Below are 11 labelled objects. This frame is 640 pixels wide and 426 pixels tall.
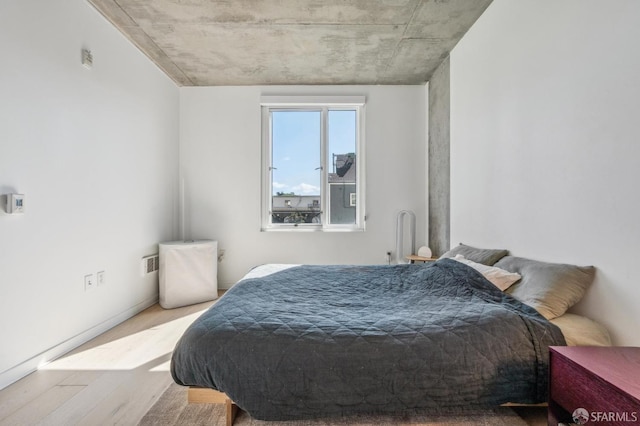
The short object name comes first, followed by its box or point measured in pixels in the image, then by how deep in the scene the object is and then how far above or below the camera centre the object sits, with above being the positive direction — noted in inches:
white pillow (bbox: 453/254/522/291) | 68.6 -14.9
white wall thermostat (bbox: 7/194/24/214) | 70.2 +1.5
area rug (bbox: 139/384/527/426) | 55.3 -38.3
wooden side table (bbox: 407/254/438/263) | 132.5 -20.9
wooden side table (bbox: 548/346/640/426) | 35.0 -21.6
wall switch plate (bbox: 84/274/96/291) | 94.0 -22.4
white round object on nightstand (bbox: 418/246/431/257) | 135.0 -18.3
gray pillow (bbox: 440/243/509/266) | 83.6 -12.7
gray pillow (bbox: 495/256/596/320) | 57.6 -15.0
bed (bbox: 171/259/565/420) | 48.4 -23.9
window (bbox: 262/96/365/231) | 157.8 +21.6
